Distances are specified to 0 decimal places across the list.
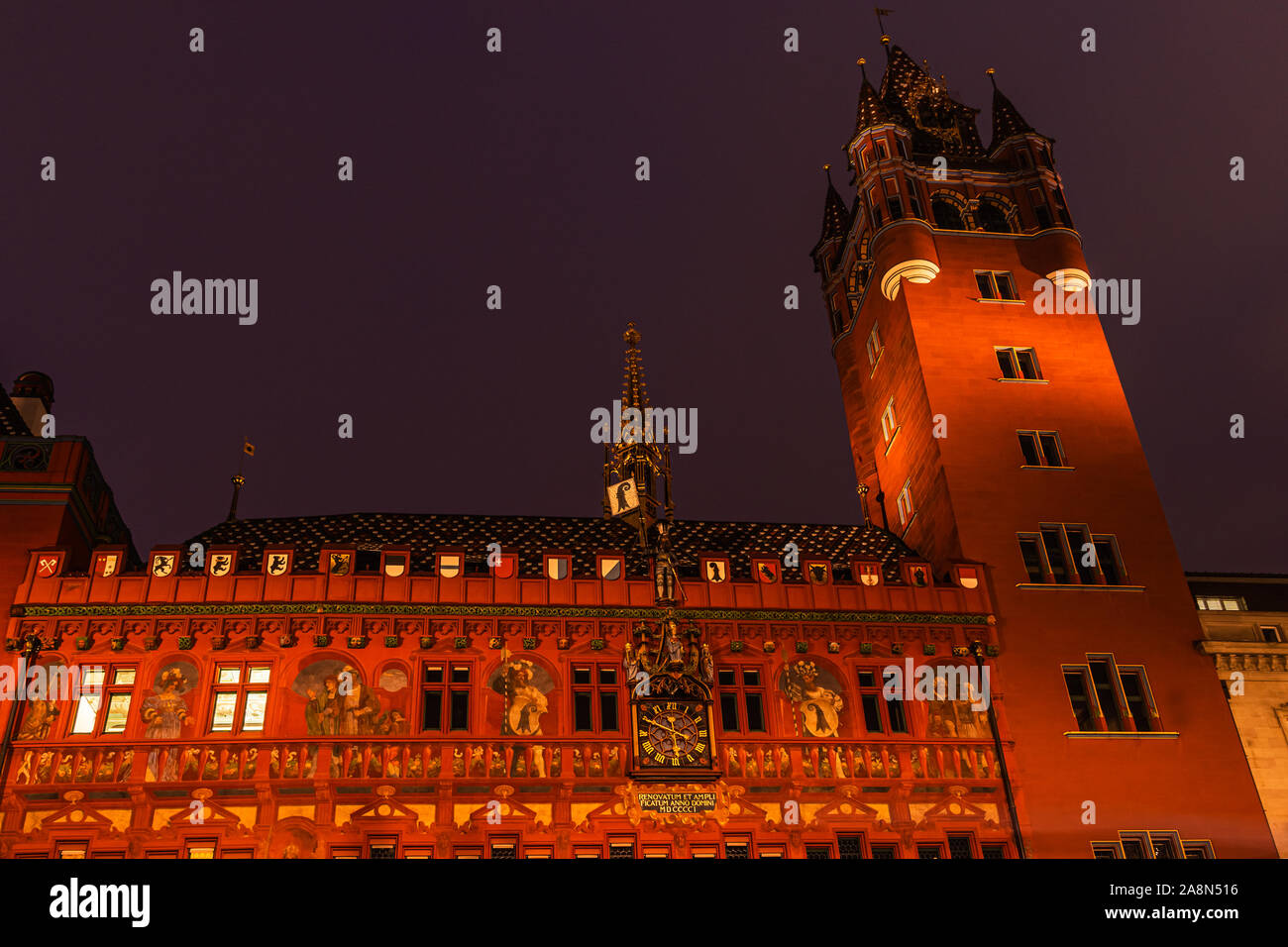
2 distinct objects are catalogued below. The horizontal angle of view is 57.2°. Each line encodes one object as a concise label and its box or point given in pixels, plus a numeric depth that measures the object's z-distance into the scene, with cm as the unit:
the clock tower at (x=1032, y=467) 3055
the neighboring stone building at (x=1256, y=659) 3241
